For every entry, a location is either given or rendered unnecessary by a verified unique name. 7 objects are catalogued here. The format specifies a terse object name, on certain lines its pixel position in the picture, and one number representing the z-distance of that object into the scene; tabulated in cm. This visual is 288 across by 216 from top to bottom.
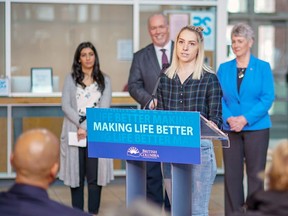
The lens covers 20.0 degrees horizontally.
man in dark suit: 771
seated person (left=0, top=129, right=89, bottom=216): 343
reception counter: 1002
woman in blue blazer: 714
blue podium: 527
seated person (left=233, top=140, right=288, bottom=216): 323
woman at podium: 580
